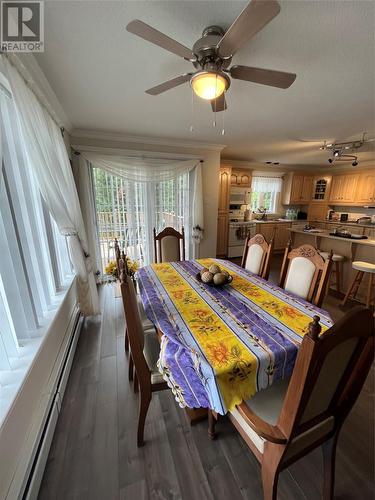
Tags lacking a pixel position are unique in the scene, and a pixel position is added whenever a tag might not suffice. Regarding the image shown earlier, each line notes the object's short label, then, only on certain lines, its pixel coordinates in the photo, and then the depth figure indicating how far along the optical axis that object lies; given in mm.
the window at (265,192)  5723
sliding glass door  3279
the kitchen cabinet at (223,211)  4590
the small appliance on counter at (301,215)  6059
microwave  5125
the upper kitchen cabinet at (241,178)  5012
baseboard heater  993
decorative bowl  1667
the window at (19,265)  1096
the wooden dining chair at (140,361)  1085
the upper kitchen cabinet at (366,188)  4895
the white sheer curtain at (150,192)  3176
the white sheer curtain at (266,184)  5668
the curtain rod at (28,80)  1150
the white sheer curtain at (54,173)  1290
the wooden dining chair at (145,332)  1574
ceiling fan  813
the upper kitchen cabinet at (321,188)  5721
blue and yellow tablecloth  884
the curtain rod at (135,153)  2904
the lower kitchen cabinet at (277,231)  5444
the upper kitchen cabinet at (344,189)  5239
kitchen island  2900
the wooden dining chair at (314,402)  640
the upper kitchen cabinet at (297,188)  5699
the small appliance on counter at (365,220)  4891
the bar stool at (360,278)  2615
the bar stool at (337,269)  3147
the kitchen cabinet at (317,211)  5934
